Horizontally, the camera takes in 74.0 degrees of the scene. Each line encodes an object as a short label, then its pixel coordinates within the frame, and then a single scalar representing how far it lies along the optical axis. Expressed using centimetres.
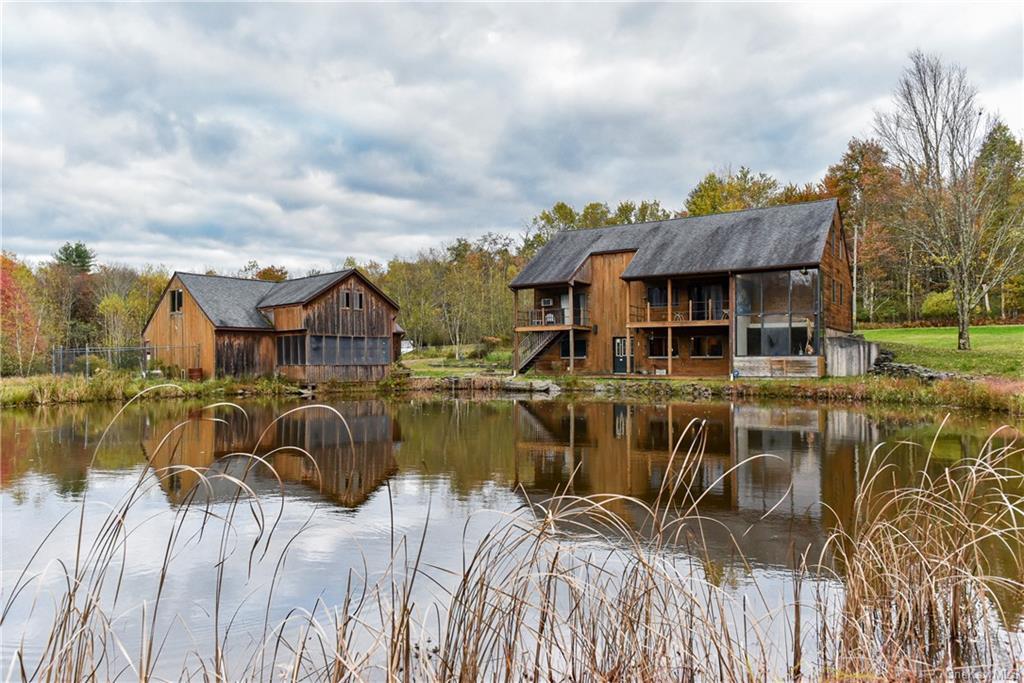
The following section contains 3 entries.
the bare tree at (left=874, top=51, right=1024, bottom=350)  2819
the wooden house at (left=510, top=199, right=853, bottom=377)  2848
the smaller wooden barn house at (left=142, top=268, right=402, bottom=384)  3172
